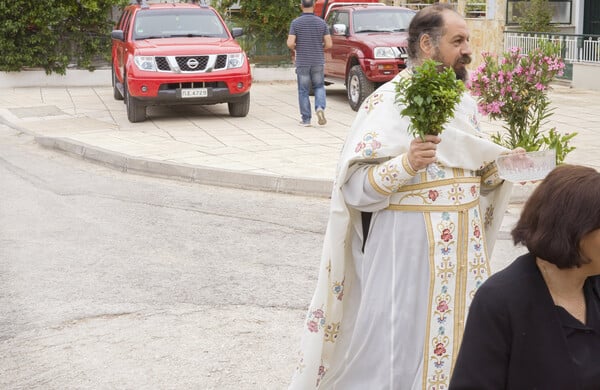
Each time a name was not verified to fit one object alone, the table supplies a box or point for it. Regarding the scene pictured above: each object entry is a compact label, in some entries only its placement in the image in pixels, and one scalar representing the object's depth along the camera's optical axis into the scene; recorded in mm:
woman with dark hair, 2613
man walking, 15078
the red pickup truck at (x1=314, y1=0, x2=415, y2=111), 17047
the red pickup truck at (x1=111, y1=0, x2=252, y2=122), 15828
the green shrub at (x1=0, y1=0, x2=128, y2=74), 22672
